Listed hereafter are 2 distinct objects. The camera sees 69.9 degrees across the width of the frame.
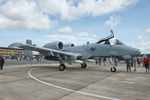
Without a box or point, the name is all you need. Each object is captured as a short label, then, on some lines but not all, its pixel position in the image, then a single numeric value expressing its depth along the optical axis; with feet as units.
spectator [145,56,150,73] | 37.15
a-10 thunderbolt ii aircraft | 35.73
